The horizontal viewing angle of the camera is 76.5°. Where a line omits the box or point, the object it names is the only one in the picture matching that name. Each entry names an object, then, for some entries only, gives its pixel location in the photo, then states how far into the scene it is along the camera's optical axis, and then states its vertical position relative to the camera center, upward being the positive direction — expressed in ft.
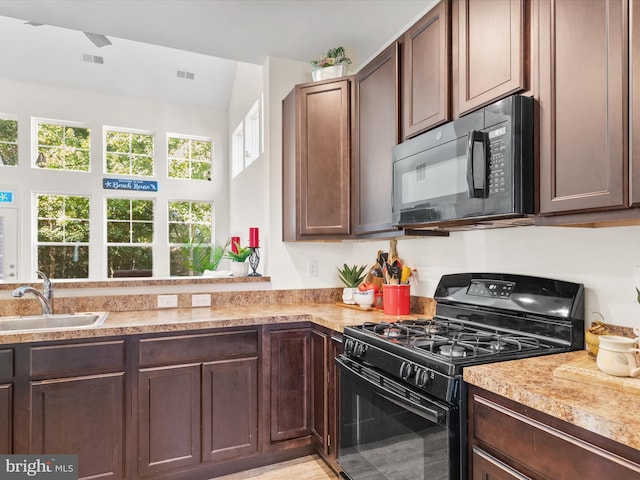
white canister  3.75 -1.09
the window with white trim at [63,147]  19.71 +4.73
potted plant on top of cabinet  8.81 +3.88
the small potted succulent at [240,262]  9.55 -0.45
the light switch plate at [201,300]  8.74 -1.23
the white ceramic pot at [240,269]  9.55 -0.62
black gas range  4.35 -1.35
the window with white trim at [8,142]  18.96 +4.77
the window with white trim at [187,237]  21.77 +0.33
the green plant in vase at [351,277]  9.03 -0.80
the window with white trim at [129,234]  20.74 +0.47
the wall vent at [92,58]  18.98 +8.73
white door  18.53 +0.02
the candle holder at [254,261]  9.55 -0.43
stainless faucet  7.24 -0.94
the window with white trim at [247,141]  17.31 +4.93
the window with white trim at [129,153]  20.92 +4.73
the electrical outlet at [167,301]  8.46 -1.21
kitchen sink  7.15 -1.41
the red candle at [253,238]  9.34 +0.11
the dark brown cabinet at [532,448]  2.95 -1.69
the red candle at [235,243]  10.32 +0.00
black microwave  4.54 +0.96
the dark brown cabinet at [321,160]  8.40 +1.78
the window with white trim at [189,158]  22.18 +4.76
